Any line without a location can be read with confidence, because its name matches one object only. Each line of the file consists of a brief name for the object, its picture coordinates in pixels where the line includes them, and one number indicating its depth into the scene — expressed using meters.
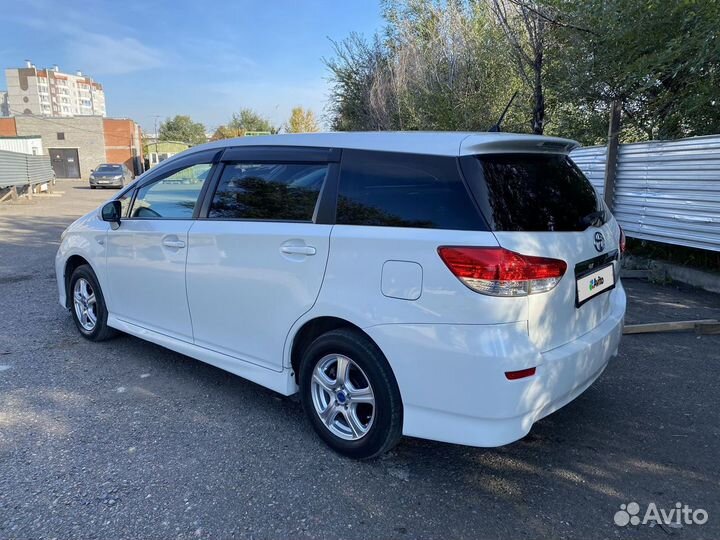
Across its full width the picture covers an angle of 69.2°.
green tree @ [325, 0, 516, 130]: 11.59
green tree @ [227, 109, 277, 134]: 69.31
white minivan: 2.44
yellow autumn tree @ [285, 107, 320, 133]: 39.34
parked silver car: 32.47
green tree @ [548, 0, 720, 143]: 5.50
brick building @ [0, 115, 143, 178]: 50.19
